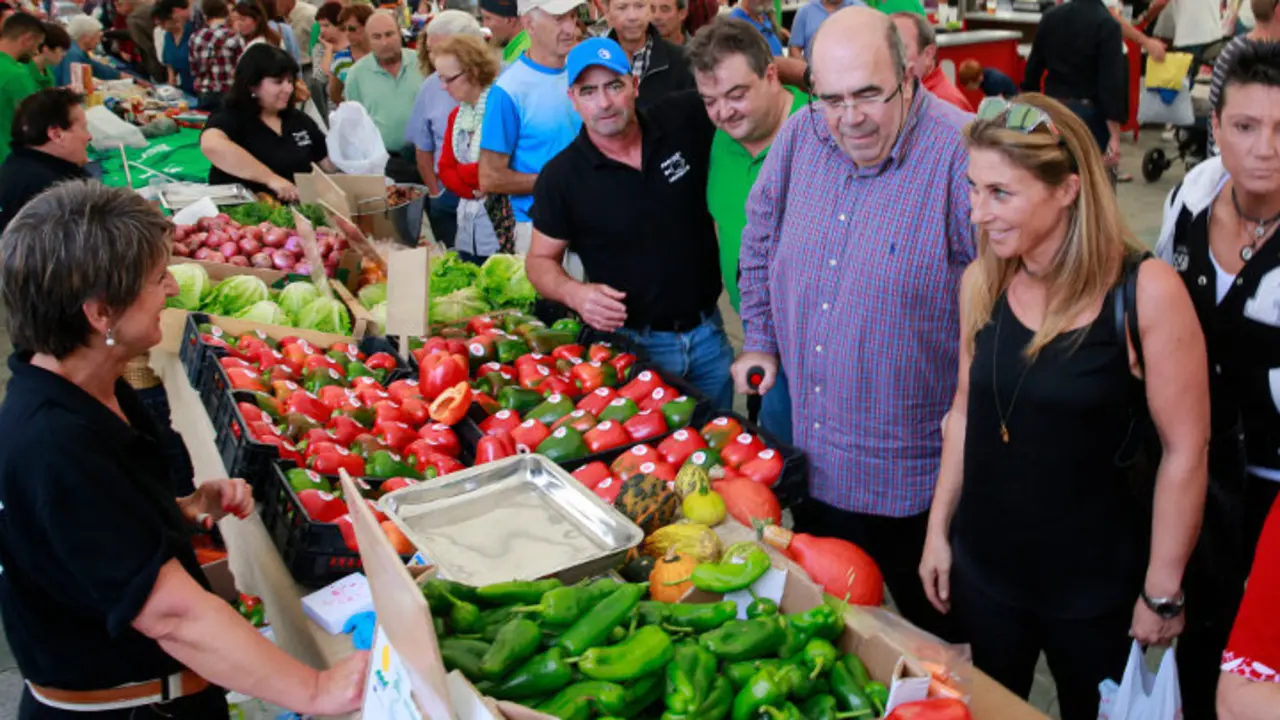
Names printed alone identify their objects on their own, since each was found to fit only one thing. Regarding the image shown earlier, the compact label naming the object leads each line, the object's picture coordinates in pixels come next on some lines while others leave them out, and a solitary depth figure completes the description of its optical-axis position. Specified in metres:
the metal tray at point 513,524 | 2.11
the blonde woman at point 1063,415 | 1.96
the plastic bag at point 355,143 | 5.98
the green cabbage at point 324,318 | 4.06
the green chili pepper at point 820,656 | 1.73
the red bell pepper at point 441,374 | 3.21
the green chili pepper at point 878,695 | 1.68
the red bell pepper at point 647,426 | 2.90
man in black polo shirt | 3.37
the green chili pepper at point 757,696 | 1.64
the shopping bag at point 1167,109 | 8.55
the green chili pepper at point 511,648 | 1.64
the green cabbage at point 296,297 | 4.21
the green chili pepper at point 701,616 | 1.84
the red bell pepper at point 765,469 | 2.64
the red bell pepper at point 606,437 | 2.83
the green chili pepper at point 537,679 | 1.65
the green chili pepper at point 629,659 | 1.65
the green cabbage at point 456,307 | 4.07
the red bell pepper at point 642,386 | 3.09
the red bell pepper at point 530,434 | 2.87
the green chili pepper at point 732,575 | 1.92
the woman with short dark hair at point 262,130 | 5.71
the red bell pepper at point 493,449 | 2.77
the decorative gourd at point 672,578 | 2.01
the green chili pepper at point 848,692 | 1.69
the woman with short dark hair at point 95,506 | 1.76
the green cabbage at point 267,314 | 4.05
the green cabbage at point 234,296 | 4.20
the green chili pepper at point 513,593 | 1.87
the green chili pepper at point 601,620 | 1.72
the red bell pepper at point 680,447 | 2.74
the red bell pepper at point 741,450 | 2.69
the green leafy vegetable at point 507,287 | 4.34
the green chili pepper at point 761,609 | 1.87
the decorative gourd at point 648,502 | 2.37
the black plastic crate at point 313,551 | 2.40
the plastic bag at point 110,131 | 7.26
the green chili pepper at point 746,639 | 1.74
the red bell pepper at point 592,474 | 2.62
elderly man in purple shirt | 2.48
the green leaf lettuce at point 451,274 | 4.41
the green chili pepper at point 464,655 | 1.64
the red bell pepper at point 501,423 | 2.94
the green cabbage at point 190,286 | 4.13
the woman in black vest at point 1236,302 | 2.12
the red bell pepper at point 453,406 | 3.07
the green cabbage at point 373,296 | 4.42
